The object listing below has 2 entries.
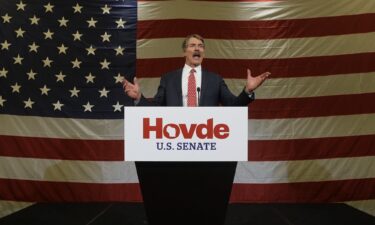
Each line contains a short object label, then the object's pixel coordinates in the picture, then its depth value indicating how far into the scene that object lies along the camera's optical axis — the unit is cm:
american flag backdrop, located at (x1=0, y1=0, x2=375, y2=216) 390
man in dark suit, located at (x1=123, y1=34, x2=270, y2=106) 234
